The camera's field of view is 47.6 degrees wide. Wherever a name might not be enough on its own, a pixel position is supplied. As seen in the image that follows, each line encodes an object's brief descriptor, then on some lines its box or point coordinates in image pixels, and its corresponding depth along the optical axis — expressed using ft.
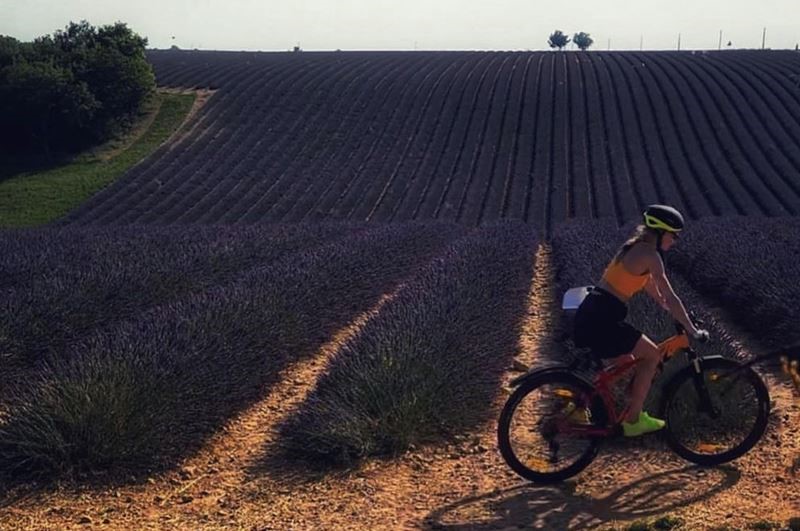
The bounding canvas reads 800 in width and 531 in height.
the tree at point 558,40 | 440.21
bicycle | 17.49
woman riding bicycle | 17.19
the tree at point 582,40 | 472.85
